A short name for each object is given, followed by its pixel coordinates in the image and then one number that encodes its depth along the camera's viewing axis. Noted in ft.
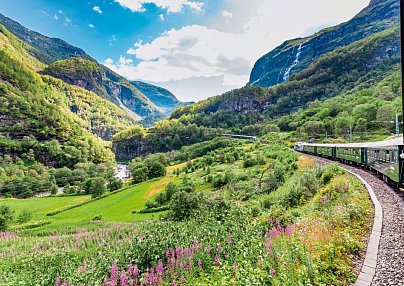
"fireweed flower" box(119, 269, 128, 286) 22.46
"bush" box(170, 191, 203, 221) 68.95
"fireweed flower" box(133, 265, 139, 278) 24.68
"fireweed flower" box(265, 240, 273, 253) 25.36
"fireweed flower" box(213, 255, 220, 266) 25.50
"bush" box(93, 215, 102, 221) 120.78
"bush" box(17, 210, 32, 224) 133.80
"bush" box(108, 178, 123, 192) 224.53
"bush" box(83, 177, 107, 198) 200.23
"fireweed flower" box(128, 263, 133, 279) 24.79
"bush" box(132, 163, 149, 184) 249.55
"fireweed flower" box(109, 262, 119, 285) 24.02
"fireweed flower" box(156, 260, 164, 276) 24.55
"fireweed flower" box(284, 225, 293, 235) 31.73
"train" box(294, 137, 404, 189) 52.85
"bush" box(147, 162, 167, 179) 249.75
